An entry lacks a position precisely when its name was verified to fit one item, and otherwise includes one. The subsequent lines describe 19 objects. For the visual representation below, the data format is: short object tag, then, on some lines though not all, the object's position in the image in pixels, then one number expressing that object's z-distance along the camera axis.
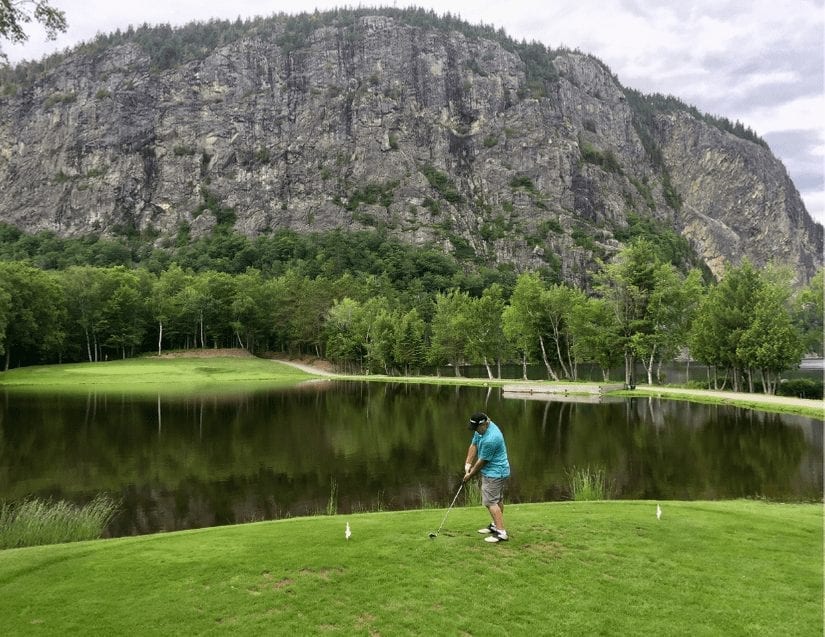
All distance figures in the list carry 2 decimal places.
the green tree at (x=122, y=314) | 86.00
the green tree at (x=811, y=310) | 54.61
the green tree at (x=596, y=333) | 59.03
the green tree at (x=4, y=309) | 63.79
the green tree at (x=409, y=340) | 79.81
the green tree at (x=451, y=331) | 74.69
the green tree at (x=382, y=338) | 81.25
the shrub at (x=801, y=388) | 45.91
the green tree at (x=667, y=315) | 55.38
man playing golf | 10.29
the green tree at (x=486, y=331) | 72.88
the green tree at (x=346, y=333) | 86.62
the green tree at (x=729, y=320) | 48.94
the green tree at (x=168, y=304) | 93.50
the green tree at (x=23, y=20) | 10.09
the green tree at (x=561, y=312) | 65.06
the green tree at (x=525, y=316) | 65.94
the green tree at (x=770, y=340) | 45.03
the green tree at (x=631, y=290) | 55.62
